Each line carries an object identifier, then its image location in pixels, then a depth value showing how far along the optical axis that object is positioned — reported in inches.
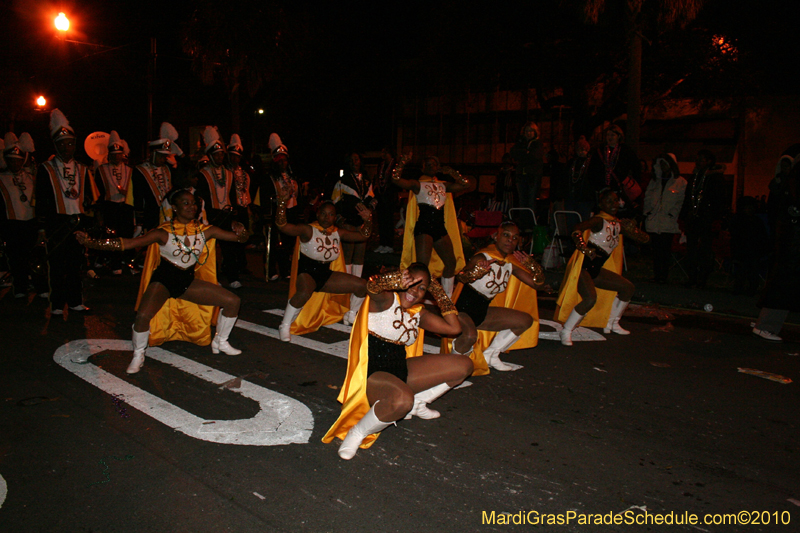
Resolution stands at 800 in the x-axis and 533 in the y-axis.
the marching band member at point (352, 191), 393.4
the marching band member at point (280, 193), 400.8
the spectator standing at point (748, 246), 366.3
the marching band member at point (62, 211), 306.8
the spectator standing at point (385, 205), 509.8
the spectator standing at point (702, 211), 398.3
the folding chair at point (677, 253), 436.1
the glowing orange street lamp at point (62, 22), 656.6
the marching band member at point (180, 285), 225.3
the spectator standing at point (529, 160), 482.6
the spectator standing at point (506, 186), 545.3
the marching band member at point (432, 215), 330.0
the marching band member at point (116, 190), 422.0
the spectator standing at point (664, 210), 419.2
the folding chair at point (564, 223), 455.2
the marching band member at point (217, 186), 378.6
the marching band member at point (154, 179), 396.2
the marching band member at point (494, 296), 216.5
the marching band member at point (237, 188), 398.3
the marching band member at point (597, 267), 272.4
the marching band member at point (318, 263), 268.7
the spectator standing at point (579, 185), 447.4
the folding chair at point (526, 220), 490.4
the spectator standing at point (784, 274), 275.6
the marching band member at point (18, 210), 336.8
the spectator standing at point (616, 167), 429.8
